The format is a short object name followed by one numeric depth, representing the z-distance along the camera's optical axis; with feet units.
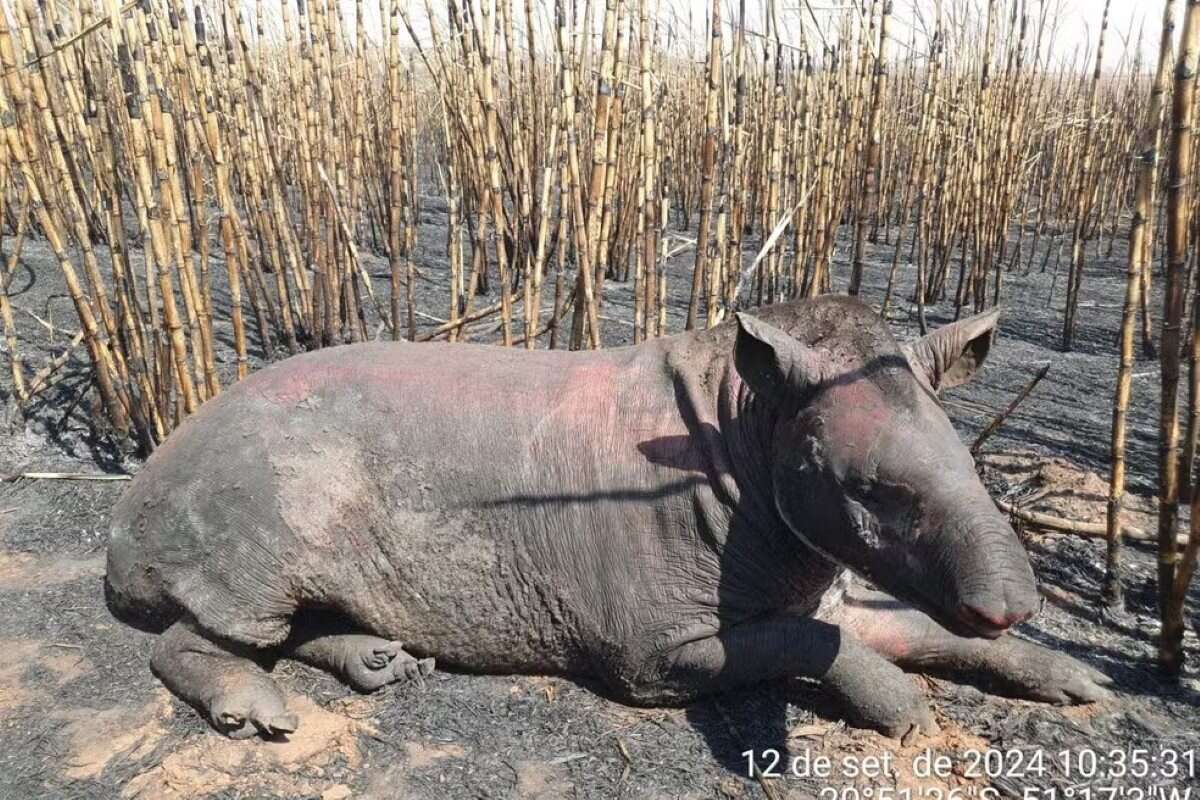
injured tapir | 6.01
